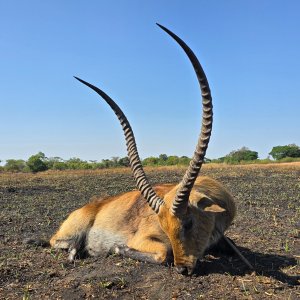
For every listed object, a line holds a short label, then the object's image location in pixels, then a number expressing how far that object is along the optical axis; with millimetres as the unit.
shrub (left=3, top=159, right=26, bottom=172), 33156
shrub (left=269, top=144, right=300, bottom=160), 43099
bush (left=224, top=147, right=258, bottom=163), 37989
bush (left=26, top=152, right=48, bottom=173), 32686
